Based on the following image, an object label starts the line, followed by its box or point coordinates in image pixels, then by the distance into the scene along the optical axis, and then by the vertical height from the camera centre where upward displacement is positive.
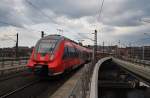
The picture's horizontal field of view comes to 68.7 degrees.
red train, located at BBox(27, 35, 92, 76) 7.58 -0.33
